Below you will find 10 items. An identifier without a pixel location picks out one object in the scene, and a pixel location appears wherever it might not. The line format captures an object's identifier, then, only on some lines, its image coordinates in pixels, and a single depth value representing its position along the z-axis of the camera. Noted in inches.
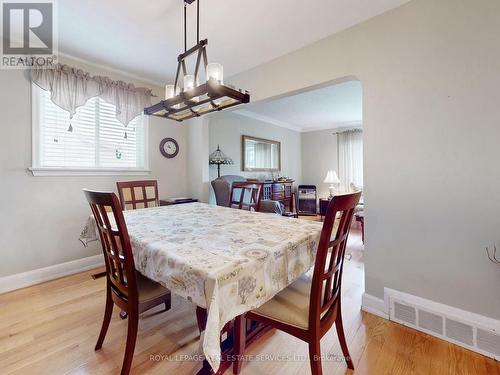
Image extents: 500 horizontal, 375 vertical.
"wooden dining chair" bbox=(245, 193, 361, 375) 38.8
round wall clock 131.6
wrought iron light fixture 56.2
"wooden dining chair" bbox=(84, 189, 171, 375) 43.6
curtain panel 216.4
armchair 126.0
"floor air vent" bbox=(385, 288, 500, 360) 55.4
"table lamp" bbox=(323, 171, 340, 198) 212.7
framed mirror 191.3
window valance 91.9
